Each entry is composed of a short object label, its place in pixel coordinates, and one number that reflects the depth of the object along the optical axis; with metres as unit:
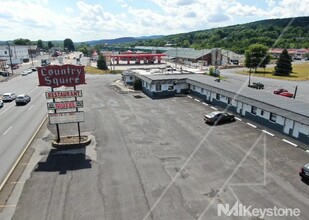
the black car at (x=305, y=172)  20.38
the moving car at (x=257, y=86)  57.88
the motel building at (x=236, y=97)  28.56
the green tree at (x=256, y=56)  87.50
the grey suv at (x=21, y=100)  45.92
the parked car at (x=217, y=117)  34.47
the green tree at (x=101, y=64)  104.75
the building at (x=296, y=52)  147.55
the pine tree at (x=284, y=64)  80.75
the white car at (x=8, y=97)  48.11
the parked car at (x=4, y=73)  83.57
